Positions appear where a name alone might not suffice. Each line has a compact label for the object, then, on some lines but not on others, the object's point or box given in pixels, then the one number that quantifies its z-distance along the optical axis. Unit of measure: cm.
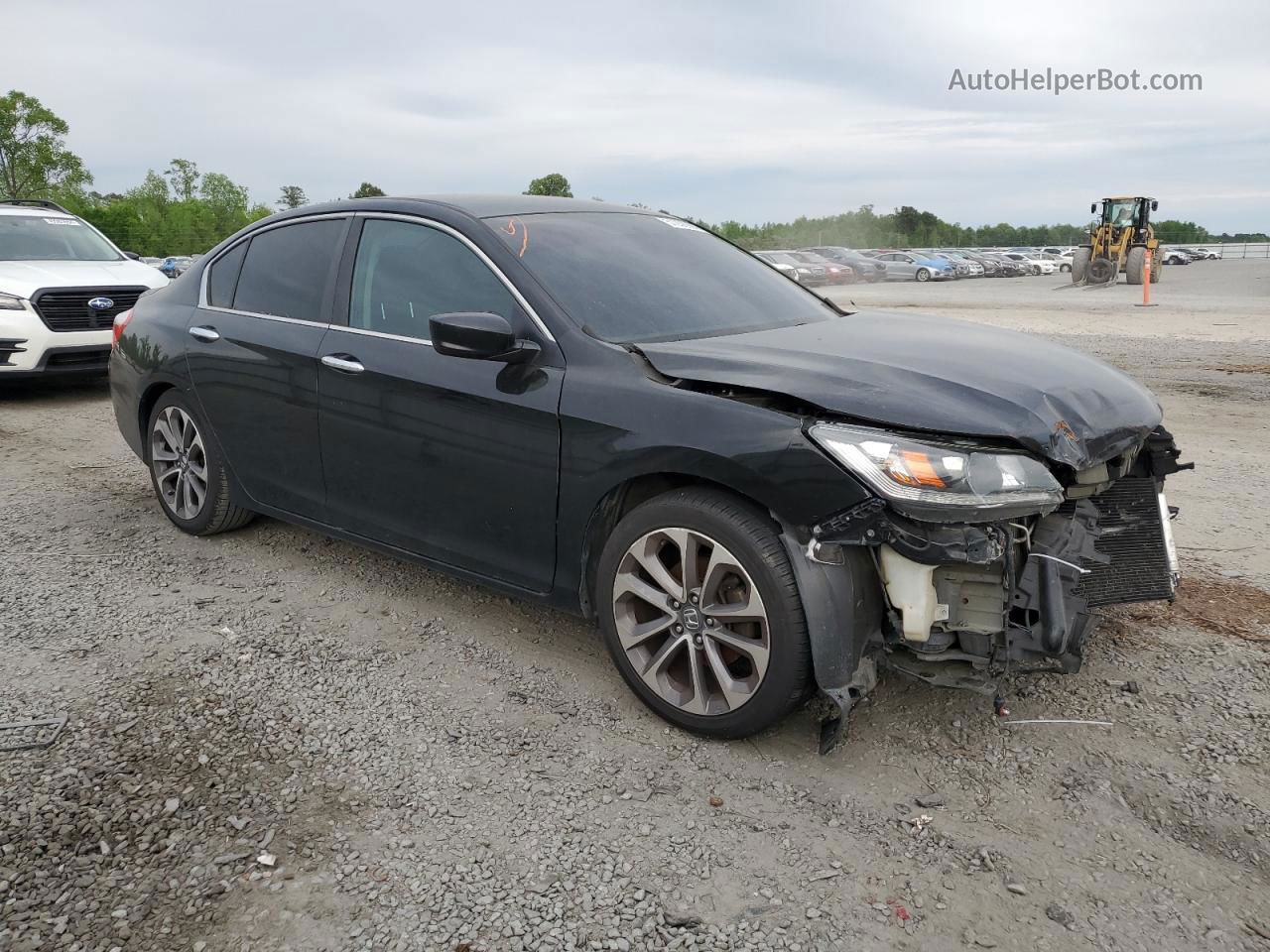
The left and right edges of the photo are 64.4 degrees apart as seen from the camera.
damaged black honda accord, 281
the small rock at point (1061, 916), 232
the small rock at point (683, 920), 235
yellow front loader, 3331
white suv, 890
